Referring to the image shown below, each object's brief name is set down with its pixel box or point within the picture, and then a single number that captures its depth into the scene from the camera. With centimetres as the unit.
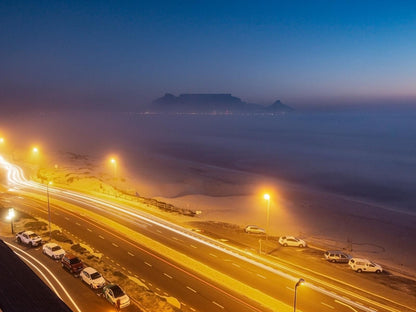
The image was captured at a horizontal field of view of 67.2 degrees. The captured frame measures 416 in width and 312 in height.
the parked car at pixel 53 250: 2963
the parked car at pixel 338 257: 3155
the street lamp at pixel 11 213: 3516
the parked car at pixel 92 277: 2473
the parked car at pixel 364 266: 2967
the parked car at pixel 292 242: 3534
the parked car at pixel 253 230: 3891
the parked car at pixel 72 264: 2694
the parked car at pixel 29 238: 3232
